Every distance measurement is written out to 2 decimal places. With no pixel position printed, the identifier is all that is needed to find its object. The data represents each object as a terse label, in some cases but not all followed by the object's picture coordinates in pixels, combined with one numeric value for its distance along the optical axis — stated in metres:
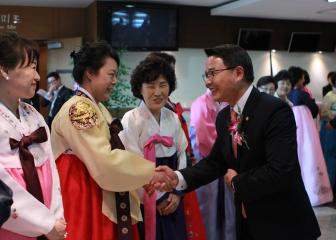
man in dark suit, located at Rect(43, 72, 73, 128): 5.74
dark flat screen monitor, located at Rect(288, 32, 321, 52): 7.59
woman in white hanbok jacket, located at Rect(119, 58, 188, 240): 2.31
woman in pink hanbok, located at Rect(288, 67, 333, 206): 4.55
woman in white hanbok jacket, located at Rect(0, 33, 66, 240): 1.44
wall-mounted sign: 6.58
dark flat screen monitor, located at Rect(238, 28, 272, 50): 7.19
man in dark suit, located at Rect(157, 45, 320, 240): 1.70
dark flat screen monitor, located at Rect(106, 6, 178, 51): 6.28
